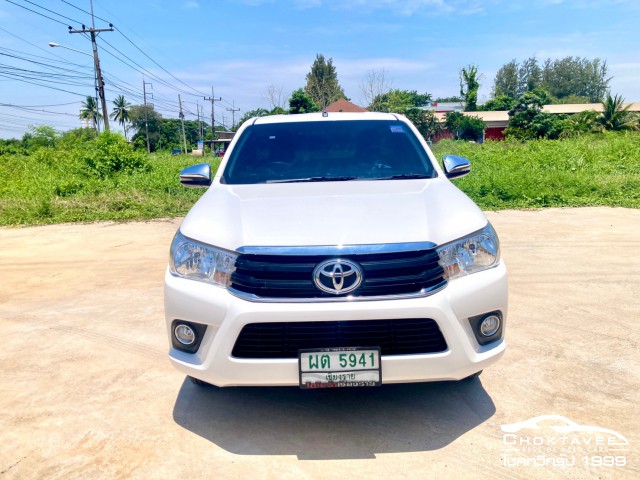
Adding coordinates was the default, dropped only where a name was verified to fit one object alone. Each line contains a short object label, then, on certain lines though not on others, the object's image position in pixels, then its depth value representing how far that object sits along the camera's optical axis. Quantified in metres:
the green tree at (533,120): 36.88
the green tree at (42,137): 57.53
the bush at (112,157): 13.59
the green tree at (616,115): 30.83
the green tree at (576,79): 93.69
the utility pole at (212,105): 75.19
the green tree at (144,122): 76.50
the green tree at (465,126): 47.75
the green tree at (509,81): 97.06
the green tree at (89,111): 75.10
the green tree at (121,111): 78.31
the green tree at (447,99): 104.94
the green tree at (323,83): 56.34
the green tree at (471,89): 60.88
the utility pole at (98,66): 28.53
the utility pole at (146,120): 73.26
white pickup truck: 2.34
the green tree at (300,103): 48.78
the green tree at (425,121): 49.03
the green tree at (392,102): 44.16
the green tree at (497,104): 65.75
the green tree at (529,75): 97.12
